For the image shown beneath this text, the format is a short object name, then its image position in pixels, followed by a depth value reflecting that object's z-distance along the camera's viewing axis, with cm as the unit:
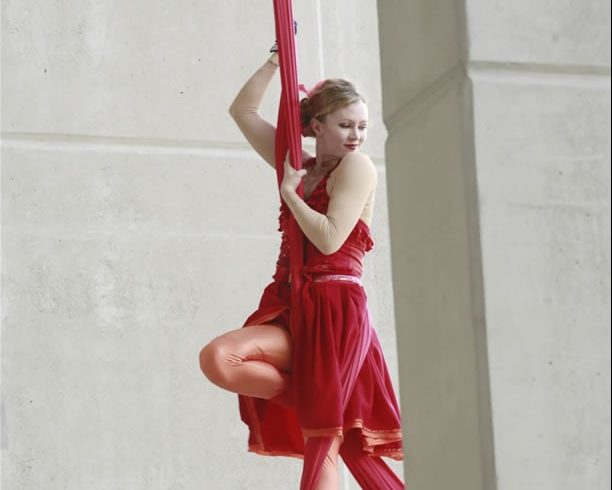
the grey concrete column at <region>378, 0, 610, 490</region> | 501
